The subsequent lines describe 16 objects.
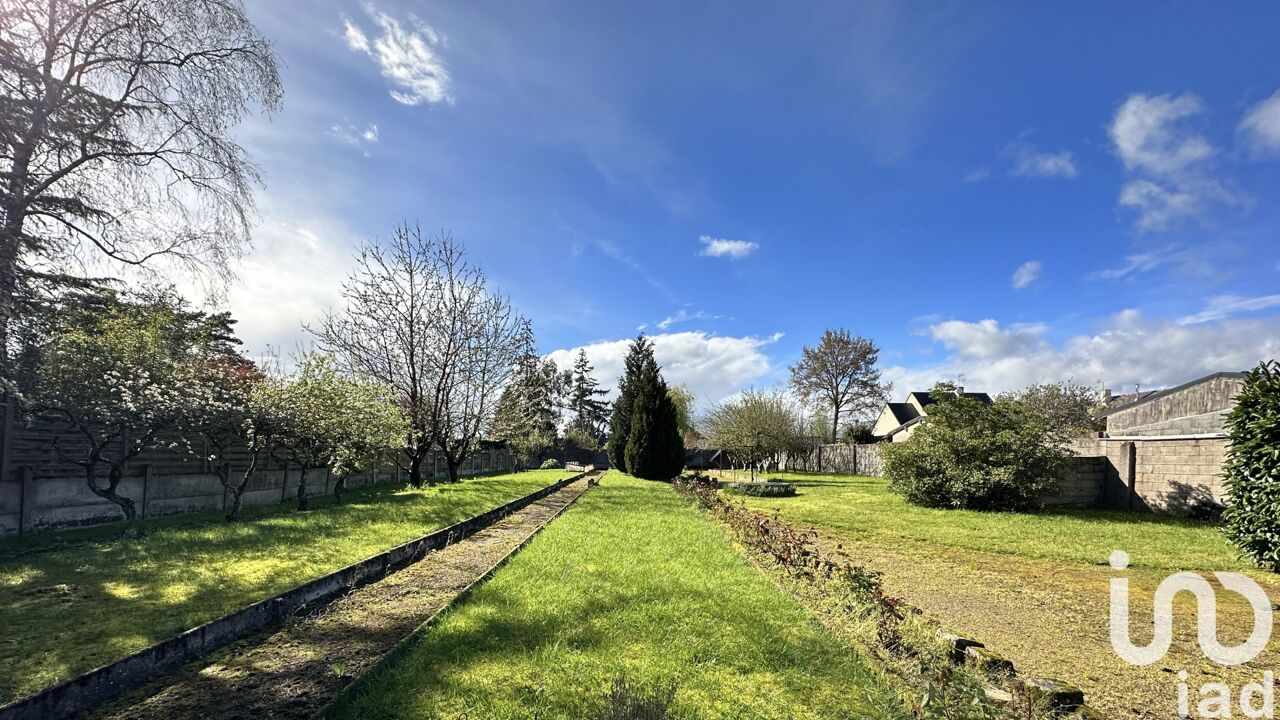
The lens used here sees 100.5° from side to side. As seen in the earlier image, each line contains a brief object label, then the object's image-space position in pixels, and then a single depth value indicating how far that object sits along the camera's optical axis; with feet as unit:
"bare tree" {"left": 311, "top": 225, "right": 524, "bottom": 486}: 60.03
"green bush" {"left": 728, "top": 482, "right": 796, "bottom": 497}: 59.26
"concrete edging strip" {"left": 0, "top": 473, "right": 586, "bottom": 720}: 9.23
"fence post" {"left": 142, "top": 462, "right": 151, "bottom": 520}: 30.71
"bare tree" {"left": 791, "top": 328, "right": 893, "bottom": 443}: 145.89
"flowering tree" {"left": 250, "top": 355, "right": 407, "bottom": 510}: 34.35
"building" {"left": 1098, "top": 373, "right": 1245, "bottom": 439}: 40.32
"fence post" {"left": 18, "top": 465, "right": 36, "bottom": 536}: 25.09
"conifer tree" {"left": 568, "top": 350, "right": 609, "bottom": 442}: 208.13
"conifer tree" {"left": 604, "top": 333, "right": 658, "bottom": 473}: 101.40
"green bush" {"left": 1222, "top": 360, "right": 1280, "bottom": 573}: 25.31
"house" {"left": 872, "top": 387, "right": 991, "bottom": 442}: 148.87
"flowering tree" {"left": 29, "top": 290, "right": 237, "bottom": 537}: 25.13
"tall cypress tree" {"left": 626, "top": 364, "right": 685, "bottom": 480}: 78.59
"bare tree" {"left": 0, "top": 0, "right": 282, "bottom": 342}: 28.22
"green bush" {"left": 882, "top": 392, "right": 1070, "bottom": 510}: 46.37
